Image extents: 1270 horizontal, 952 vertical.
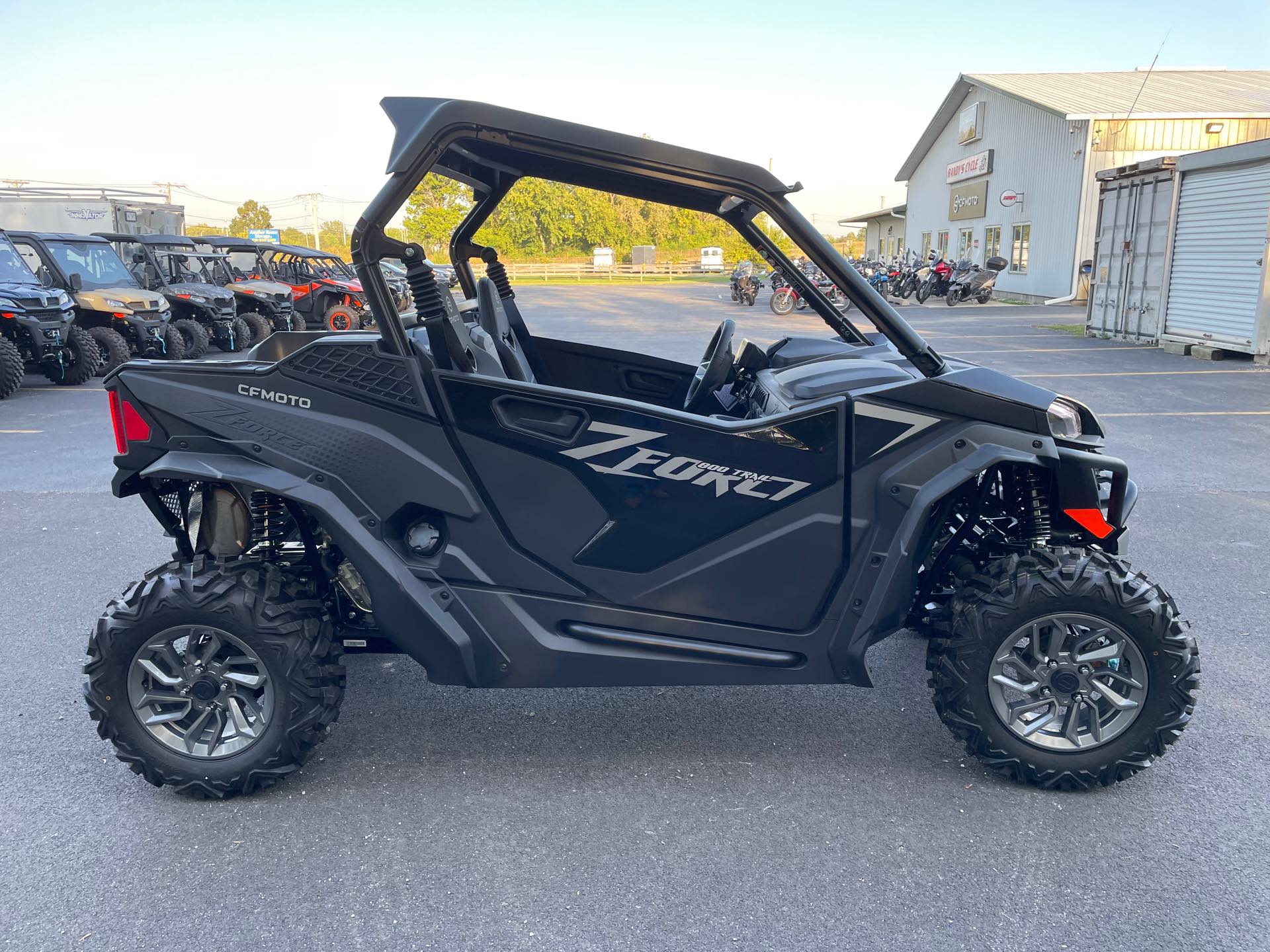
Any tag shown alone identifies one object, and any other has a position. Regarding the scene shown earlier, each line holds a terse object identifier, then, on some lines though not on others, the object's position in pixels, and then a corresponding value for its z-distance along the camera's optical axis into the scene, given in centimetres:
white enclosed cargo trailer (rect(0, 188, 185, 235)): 2503
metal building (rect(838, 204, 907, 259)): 4909
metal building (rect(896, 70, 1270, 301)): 2566
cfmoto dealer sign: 3234
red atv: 1827
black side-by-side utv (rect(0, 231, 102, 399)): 1123
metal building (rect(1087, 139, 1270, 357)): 1337
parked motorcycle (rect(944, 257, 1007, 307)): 2739
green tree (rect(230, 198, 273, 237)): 9325
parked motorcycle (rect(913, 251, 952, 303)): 2781
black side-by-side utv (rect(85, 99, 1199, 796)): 289
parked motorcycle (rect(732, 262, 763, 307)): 2664
